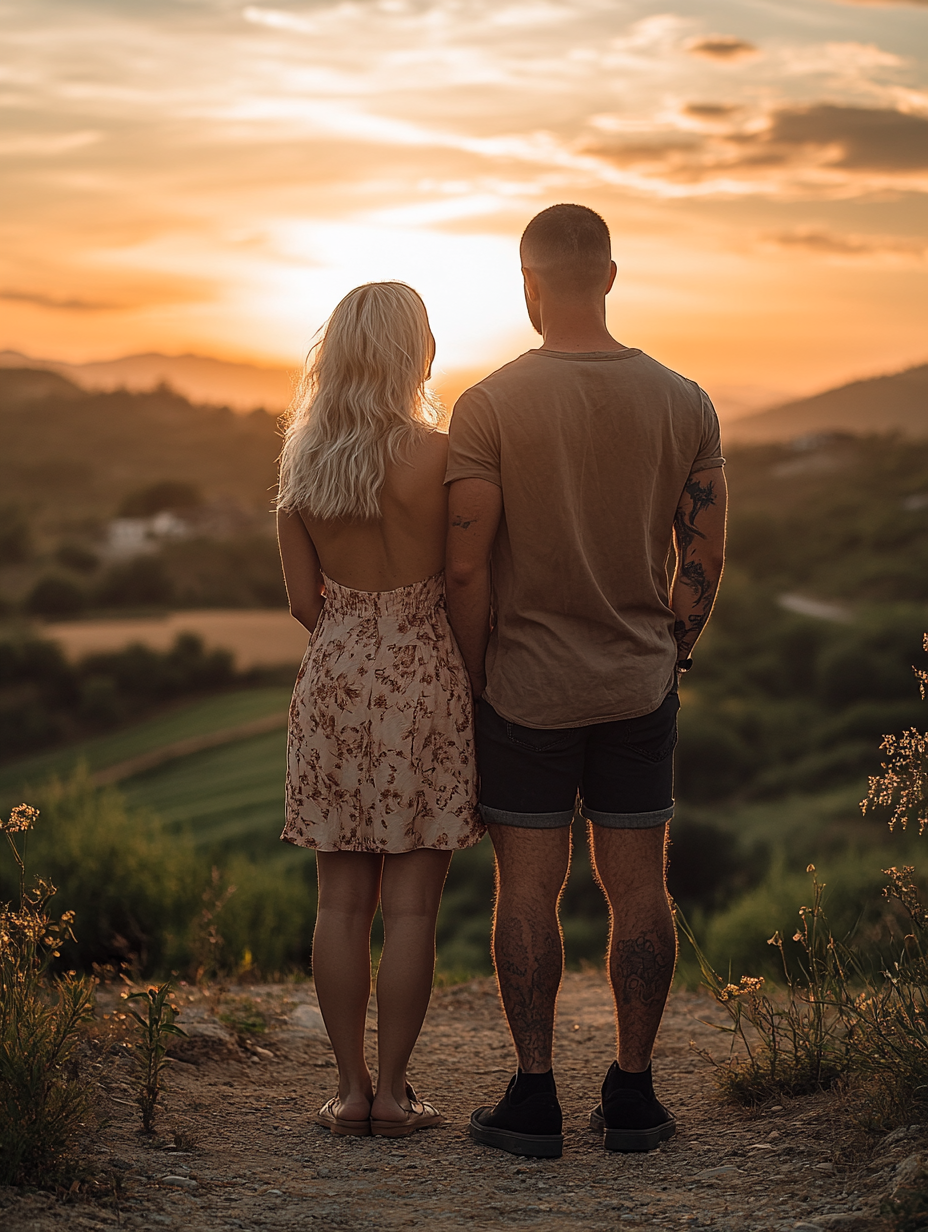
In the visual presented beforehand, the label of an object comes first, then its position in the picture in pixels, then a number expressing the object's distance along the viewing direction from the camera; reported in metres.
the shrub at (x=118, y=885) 9.48
